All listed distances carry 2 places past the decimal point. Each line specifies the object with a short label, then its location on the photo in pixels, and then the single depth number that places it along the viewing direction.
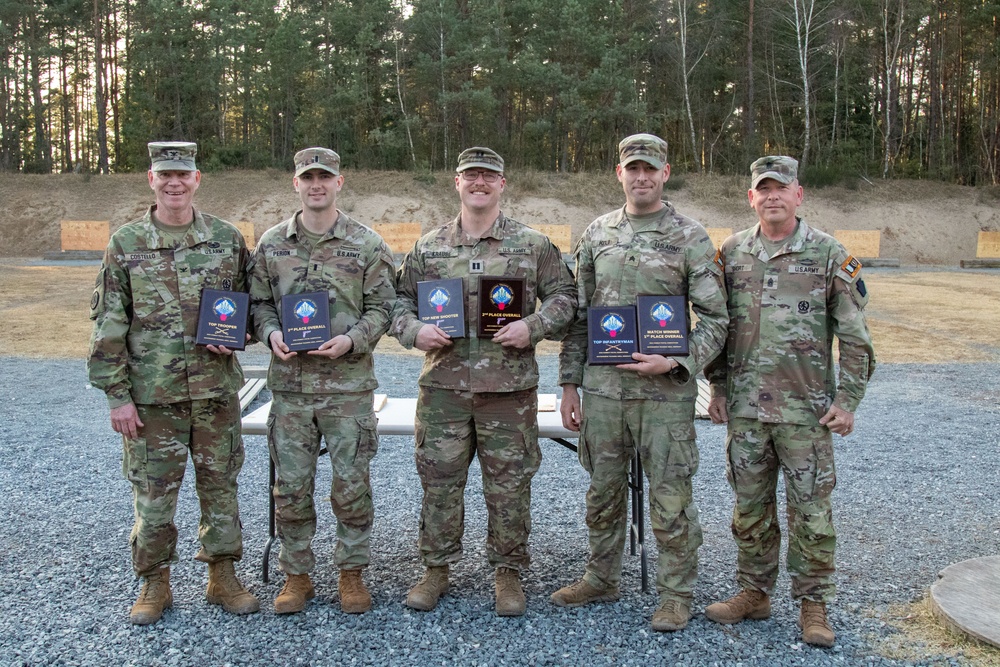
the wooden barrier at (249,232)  30.91
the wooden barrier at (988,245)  31.50
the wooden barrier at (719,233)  30.69
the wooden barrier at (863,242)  31.08
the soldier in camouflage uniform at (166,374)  3.74
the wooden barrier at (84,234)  30.44
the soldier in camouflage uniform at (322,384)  3.85
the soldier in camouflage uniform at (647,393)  3.69
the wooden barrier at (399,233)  30.88
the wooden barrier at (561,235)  30.99
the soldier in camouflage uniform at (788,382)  3.60
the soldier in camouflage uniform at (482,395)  3.88
